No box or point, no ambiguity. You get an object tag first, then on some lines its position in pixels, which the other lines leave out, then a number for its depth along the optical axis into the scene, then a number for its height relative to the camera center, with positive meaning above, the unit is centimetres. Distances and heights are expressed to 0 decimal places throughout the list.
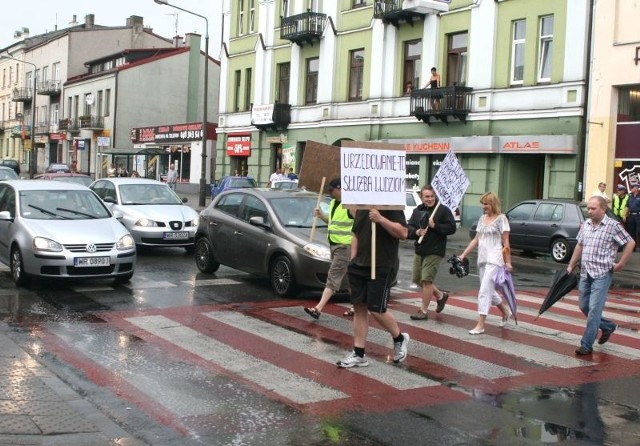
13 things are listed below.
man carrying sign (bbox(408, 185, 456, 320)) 1016 -54
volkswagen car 1150 -85
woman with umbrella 952 -60
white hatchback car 1634 -63
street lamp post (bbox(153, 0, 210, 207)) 3609 +177
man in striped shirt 841 -57
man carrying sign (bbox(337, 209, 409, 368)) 747 -75
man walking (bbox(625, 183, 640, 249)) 2225 -32
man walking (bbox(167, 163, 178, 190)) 4175 +14
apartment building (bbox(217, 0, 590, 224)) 2592 +409
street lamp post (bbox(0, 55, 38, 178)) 5912 +204
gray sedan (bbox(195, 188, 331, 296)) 1138 -79
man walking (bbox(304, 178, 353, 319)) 987 -71
